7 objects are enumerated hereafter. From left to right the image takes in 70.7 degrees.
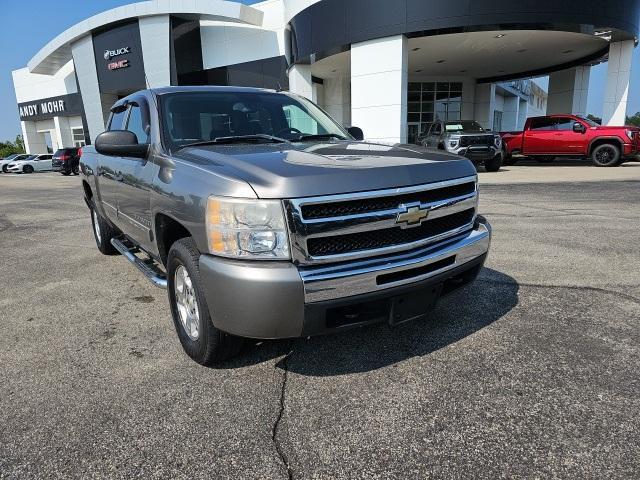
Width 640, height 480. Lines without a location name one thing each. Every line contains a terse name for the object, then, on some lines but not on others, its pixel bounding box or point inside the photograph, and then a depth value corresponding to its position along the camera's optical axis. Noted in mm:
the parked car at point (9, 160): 35788
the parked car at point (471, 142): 16156
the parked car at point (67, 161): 28031
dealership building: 16844
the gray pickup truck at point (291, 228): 2299
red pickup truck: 16391
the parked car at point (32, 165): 35097
